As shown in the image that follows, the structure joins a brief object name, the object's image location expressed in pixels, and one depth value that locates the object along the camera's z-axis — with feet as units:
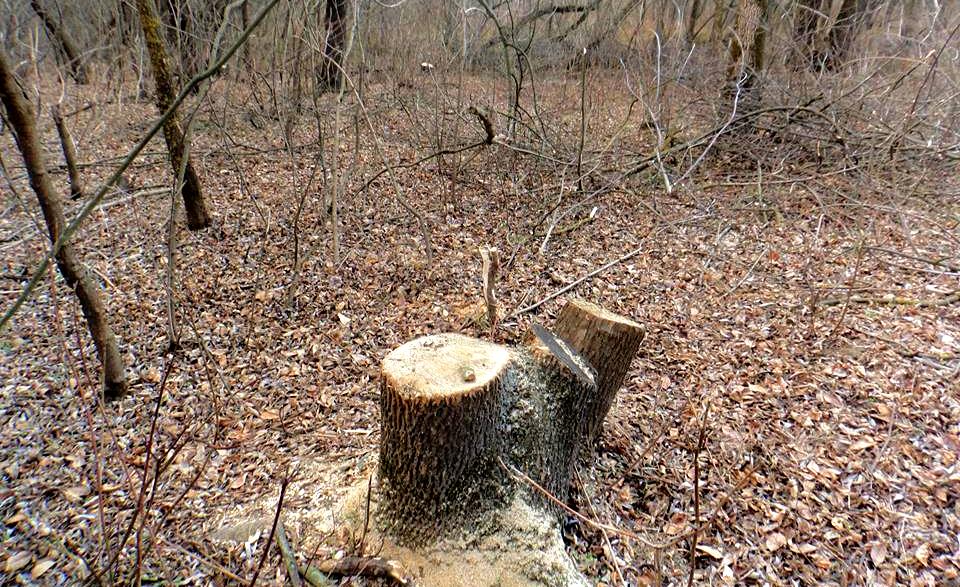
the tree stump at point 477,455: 6.38
